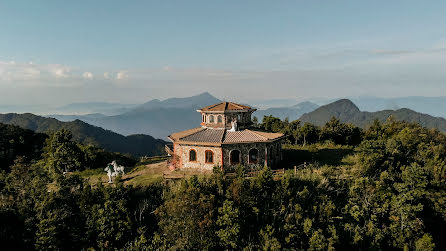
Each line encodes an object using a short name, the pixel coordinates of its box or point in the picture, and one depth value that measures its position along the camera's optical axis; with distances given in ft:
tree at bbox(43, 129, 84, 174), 107.96
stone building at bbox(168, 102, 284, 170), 84.99
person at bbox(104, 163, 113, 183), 85.27
